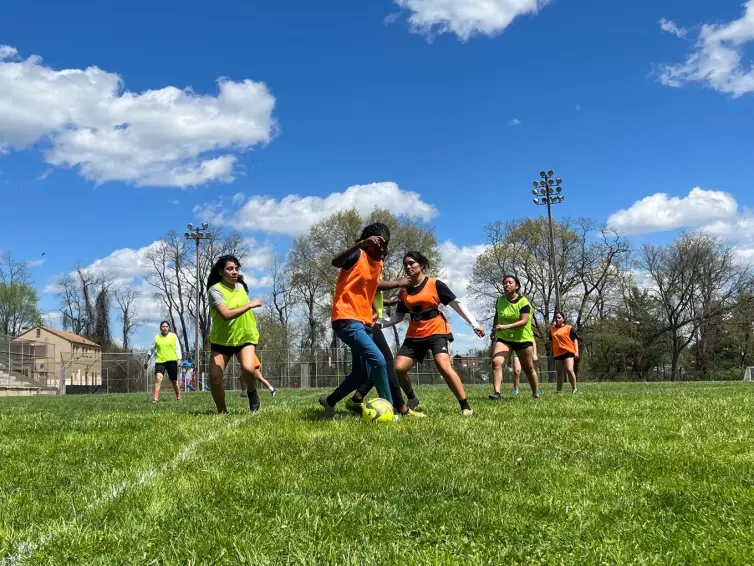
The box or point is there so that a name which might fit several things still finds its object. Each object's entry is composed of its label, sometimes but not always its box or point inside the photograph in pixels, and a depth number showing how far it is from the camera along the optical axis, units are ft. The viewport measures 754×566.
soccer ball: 20.99
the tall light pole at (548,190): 135.23
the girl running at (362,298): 21.65
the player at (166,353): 54.13
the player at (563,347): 48.16
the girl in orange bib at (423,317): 25.63
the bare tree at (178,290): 188.96
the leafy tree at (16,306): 227.61
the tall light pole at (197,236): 136.61
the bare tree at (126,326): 223.92
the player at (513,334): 36.19
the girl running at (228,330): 26.91
